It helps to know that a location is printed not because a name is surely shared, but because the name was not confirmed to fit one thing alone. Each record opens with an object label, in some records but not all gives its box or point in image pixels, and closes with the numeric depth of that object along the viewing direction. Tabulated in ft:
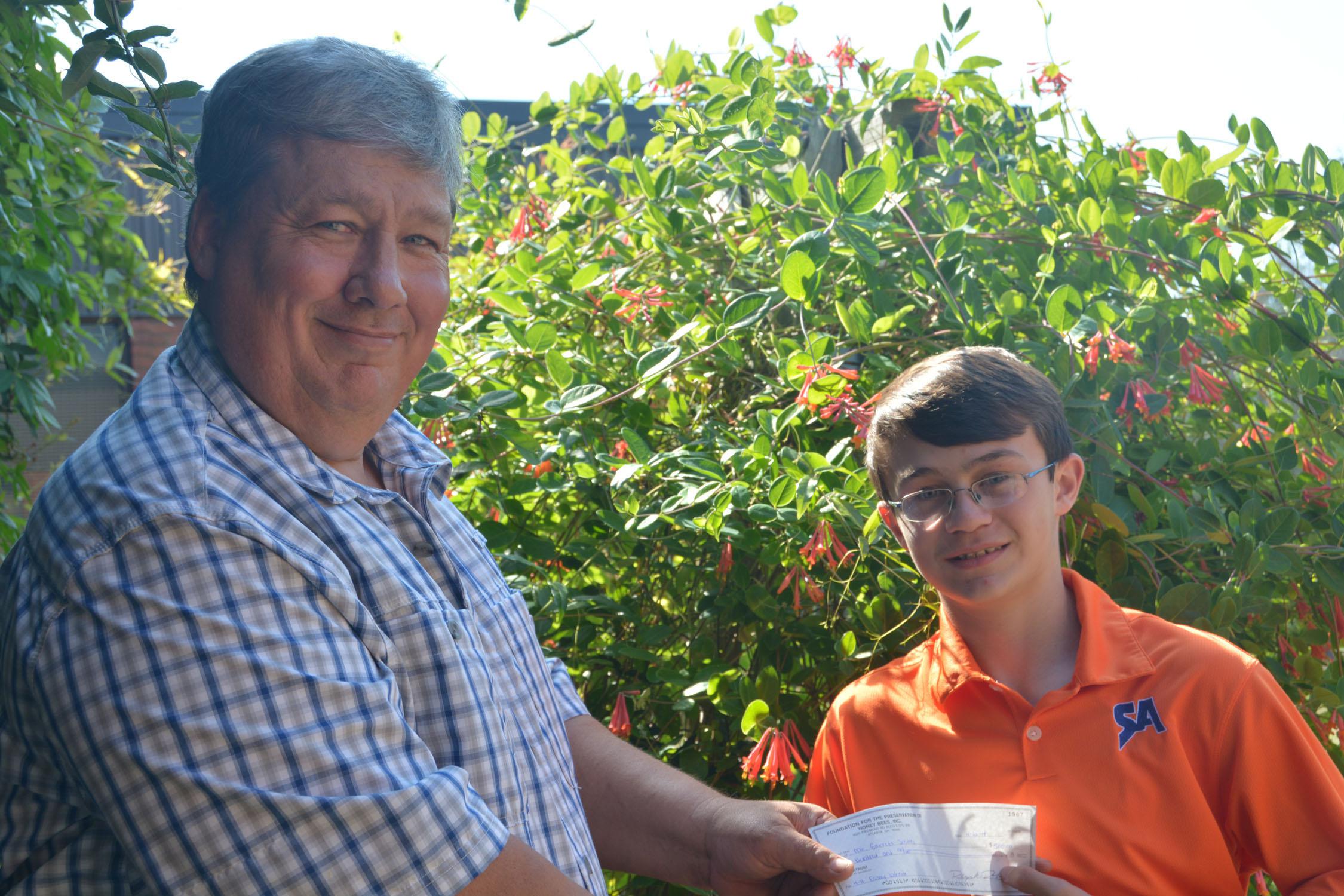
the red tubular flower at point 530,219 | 8.66
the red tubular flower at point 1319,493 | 5.99
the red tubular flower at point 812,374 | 6.00
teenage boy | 4.58
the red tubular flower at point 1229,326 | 6.31
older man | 2.69
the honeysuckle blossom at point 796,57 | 8.75
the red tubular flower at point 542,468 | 6.83
